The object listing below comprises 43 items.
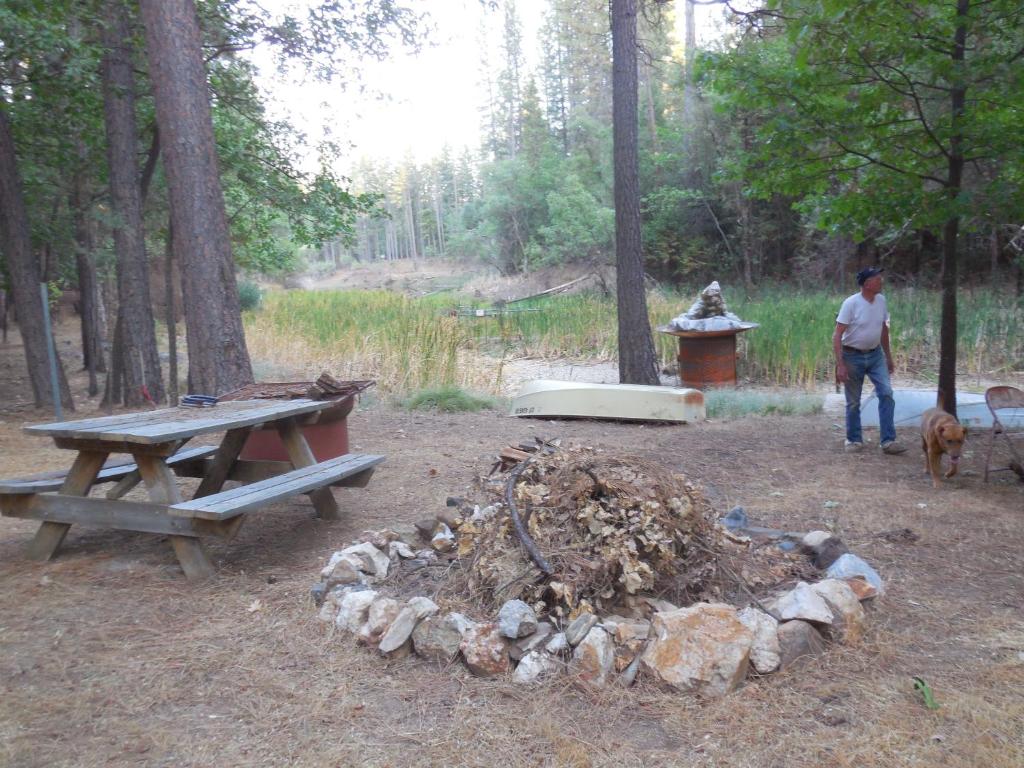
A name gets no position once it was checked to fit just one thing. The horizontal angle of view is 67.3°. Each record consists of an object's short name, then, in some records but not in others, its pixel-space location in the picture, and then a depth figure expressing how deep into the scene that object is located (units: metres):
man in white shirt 6.12
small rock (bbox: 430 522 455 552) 3.82
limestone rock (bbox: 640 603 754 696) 2.63
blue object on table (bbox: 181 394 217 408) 4.59
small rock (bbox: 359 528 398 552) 3.85
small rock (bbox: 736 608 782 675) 2.75
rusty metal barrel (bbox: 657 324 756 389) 10.12
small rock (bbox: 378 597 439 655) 2.92
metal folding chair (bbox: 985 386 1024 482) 5.13
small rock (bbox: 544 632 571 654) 2.81
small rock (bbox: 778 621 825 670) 2.79
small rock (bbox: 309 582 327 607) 3.36
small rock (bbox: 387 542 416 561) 3.76
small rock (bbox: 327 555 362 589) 3.42
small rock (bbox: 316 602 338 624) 3.18
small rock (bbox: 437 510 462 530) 4.00
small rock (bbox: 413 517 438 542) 4.03
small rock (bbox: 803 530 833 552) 3.75
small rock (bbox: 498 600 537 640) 2.86
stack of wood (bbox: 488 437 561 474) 3.91
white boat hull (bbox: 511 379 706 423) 7.62
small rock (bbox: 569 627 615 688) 2.69
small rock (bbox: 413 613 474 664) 2.90
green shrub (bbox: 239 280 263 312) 26.41
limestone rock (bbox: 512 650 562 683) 2.72
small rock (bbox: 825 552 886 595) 3.33
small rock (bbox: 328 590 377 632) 3.09
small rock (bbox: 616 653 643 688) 2.68
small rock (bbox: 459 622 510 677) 2.79
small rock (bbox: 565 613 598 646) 2.81
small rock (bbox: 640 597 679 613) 3.10
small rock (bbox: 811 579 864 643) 2.94
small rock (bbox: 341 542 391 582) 3.54
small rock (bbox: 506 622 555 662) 2.83
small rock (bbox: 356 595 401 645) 3.01
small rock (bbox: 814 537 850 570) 3.62
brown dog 5.10
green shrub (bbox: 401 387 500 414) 8.80
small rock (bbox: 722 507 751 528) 4.15
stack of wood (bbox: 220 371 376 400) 4.95
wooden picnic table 3.57
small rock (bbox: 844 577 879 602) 3.20
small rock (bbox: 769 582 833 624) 2.93
